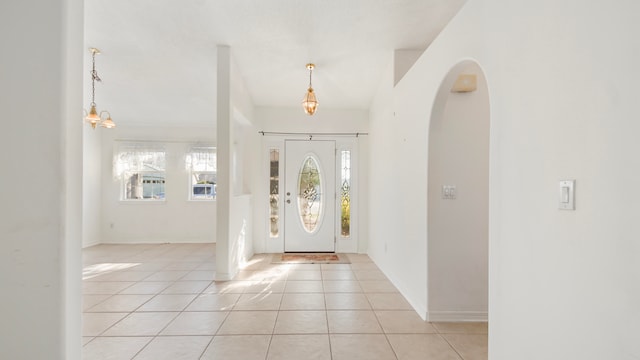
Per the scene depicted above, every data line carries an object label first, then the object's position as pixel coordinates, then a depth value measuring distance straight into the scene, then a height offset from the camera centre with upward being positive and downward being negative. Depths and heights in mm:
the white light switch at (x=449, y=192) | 2773 -96
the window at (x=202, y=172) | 6664 +171
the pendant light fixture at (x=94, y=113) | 3920 +816
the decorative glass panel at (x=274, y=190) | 5750 -168
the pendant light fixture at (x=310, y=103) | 3971 +942
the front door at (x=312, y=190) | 5758 -168
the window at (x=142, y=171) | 6578 +188
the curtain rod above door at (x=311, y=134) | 5699 +821
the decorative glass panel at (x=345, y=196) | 5797 -274
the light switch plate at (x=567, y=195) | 1188 -53
